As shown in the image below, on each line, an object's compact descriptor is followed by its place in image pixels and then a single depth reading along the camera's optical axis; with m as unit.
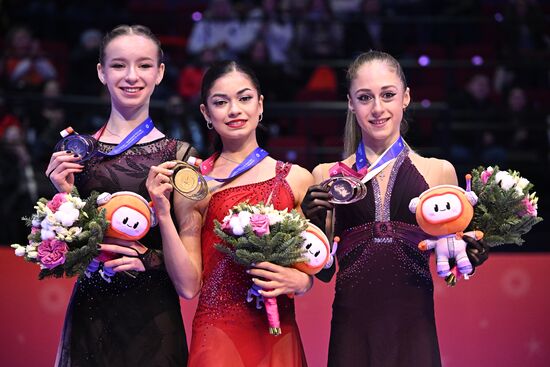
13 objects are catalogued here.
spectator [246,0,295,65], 15.17
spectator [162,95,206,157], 12.12
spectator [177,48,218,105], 13.86
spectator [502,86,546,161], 12.76
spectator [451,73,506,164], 12.92
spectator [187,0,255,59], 15.16
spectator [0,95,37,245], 11.94
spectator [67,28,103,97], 15.36
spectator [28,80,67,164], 12.91
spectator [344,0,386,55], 15.08
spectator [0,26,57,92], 14.66
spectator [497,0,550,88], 14.43
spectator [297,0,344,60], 15.09
